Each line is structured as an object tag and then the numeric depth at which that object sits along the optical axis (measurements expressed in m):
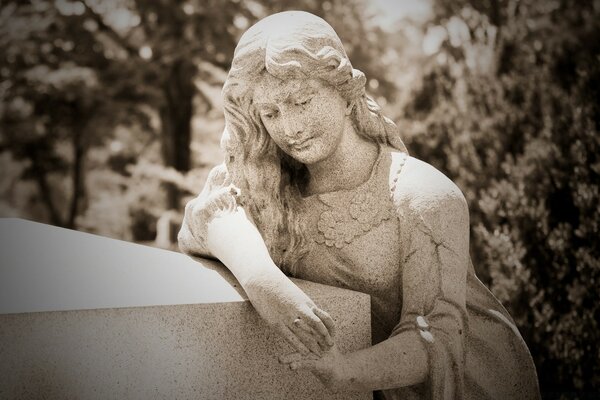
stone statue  2.52
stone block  2.24
